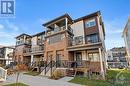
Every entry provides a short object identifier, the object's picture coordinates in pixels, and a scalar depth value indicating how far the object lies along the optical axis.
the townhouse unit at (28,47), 16.54
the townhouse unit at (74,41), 10.68
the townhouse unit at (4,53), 26.26
